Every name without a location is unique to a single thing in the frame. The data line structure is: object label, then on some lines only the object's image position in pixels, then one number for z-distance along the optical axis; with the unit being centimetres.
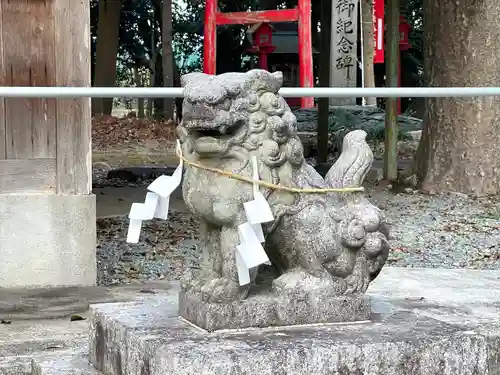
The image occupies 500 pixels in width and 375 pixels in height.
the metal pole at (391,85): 834
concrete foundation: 484
